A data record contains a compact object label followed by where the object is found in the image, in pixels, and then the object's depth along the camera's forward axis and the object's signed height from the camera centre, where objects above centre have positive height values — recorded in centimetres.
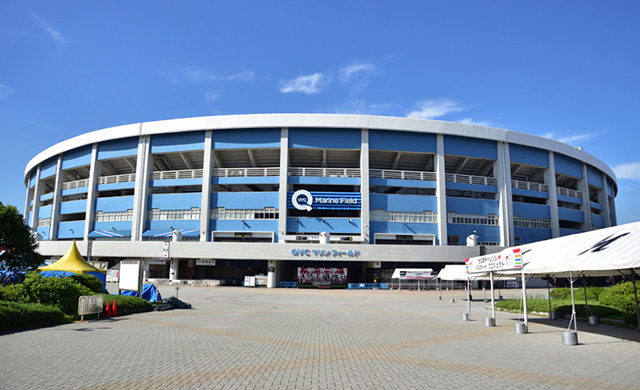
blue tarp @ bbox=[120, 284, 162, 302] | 2502 -207
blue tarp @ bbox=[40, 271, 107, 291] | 2424 -92
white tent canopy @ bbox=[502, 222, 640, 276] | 1131 +31
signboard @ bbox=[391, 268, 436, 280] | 4600 -140
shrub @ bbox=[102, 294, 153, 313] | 2000 -222
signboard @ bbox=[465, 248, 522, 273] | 1557 +0
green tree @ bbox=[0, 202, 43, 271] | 3225 +117
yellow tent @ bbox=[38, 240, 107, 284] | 2456 -60
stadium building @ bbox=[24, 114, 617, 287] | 5303 +848
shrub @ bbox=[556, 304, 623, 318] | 1883 -223
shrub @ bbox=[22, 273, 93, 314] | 1742 -143
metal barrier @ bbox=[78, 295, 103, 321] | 1675 -192
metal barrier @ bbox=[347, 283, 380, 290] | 5135 -311
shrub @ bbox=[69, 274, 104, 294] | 2083 -117
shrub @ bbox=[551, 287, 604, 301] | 2570 -191
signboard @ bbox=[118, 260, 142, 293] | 2383 -106
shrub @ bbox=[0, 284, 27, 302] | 1714 -151
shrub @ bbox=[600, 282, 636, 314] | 1781 -161
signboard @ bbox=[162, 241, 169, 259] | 5101 +117
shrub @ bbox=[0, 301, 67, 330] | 1364 -203
